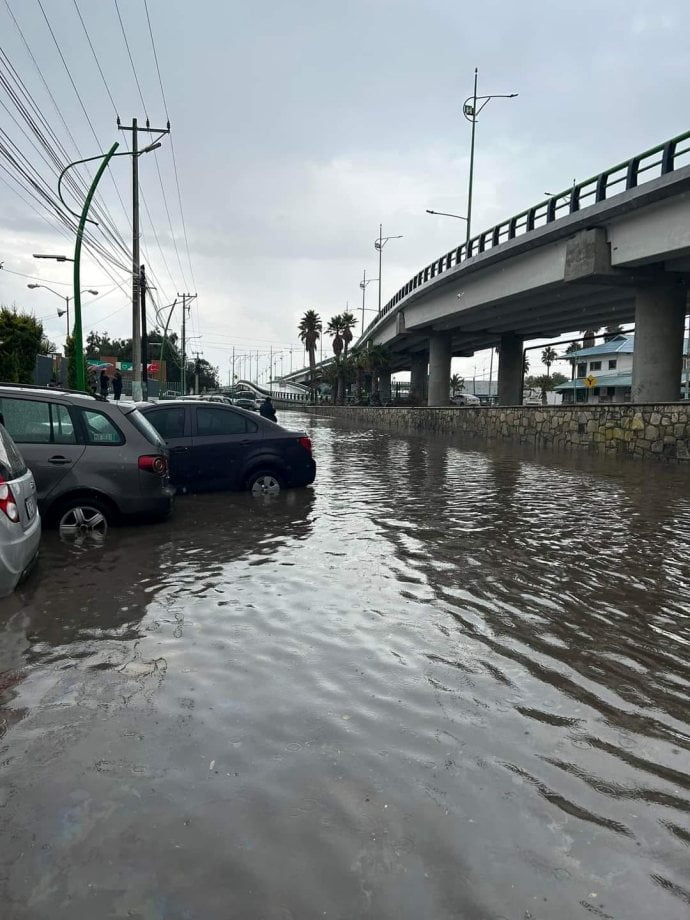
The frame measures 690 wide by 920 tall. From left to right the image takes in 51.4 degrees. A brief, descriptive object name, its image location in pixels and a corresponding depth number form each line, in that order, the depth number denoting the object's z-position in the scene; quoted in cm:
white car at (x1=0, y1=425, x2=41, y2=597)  491
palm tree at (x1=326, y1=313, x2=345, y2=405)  9338
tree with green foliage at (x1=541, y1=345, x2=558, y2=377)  12282
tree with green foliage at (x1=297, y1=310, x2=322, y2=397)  10131
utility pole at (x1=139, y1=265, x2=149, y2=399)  3042
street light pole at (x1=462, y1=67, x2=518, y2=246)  3934
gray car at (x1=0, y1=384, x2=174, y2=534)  743
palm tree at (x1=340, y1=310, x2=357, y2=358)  9338
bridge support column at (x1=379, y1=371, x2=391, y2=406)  7766
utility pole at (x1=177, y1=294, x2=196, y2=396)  7616
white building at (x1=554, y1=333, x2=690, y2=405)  7500
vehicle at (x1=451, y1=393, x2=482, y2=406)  7381
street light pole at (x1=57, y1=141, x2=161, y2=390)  2338
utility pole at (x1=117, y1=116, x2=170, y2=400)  2753
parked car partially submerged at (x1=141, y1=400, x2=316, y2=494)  1037
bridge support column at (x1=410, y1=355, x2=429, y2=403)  6438
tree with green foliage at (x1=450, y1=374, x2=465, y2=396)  11956
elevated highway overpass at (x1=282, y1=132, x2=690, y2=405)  2067
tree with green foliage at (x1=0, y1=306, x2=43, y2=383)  2998
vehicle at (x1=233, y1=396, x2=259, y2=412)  4401
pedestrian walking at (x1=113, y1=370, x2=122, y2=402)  3127
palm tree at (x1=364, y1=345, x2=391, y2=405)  6588
